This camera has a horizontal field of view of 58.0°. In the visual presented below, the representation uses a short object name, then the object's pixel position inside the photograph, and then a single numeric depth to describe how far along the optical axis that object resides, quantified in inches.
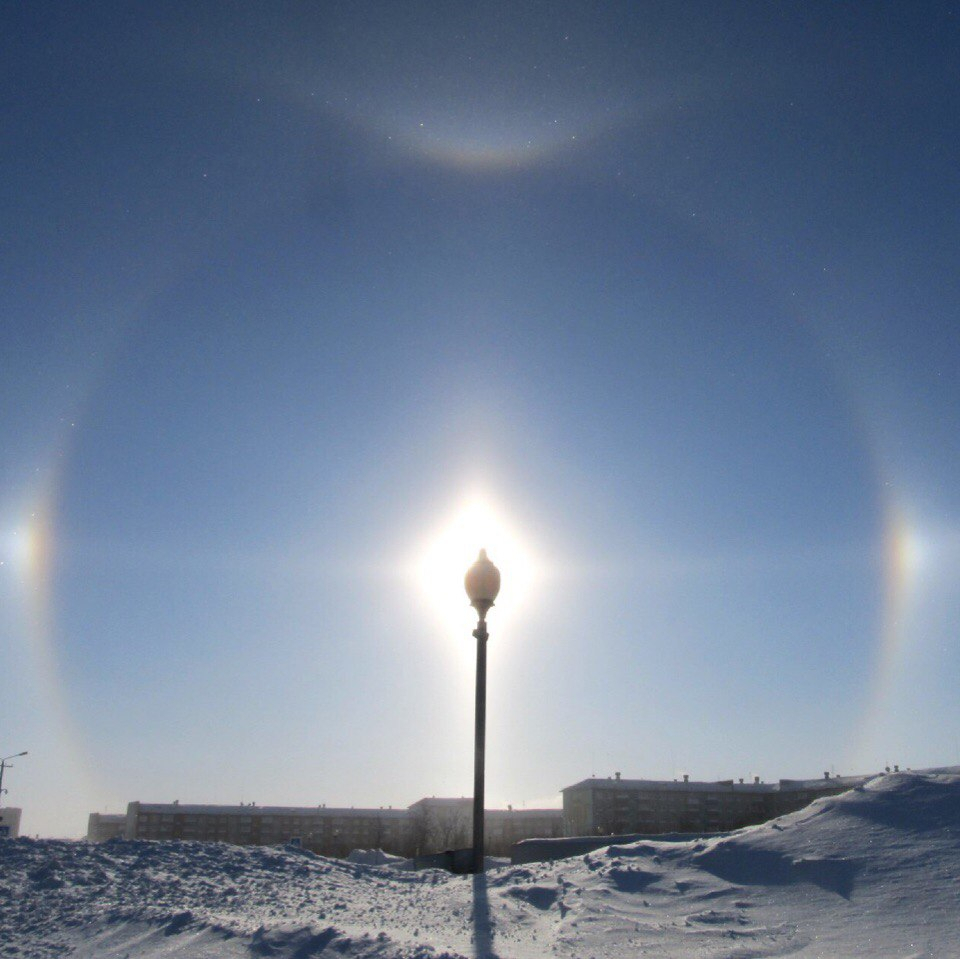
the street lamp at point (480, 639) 386.6
